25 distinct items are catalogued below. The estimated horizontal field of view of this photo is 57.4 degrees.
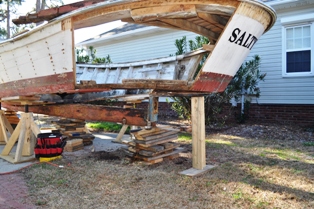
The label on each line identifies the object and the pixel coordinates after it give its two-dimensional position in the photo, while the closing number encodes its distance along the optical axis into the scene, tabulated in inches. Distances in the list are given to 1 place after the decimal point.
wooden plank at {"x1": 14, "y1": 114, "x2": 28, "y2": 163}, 208.2
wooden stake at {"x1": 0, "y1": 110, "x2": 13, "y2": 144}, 276.1
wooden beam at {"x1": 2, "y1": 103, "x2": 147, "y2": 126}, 190.5
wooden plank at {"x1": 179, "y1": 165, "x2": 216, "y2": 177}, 166.2
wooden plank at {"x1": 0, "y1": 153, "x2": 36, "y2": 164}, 207.7
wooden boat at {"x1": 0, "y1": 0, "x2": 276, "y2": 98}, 155.2
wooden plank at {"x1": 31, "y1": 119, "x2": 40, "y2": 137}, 220.1
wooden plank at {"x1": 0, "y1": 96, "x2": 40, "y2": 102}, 218.7
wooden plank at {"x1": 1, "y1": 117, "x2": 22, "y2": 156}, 220.6
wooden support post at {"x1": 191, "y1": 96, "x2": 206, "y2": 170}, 173.6
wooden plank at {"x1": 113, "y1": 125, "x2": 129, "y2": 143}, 288.2
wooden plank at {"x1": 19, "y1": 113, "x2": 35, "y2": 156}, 219.7
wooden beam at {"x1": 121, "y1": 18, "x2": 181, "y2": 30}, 175.7
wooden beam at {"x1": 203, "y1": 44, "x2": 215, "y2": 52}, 163.0
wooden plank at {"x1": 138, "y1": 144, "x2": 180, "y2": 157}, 192.7
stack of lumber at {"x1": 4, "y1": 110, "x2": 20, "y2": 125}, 326.3
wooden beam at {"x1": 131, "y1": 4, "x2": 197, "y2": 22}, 153.9
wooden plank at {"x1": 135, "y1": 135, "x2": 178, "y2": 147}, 190.7
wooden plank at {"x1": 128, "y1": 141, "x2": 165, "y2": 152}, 195.0
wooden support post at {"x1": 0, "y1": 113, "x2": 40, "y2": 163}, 214.3
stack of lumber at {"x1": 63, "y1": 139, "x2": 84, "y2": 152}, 246.1
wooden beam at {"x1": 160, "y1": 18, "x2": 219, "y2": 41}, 186.0
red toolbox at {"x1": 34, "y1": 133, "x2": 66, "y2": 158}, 204.1
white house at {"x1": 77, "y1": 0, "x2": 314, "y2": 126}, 344.8
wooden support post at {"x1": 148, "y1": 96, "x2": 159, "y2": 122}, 182.1
